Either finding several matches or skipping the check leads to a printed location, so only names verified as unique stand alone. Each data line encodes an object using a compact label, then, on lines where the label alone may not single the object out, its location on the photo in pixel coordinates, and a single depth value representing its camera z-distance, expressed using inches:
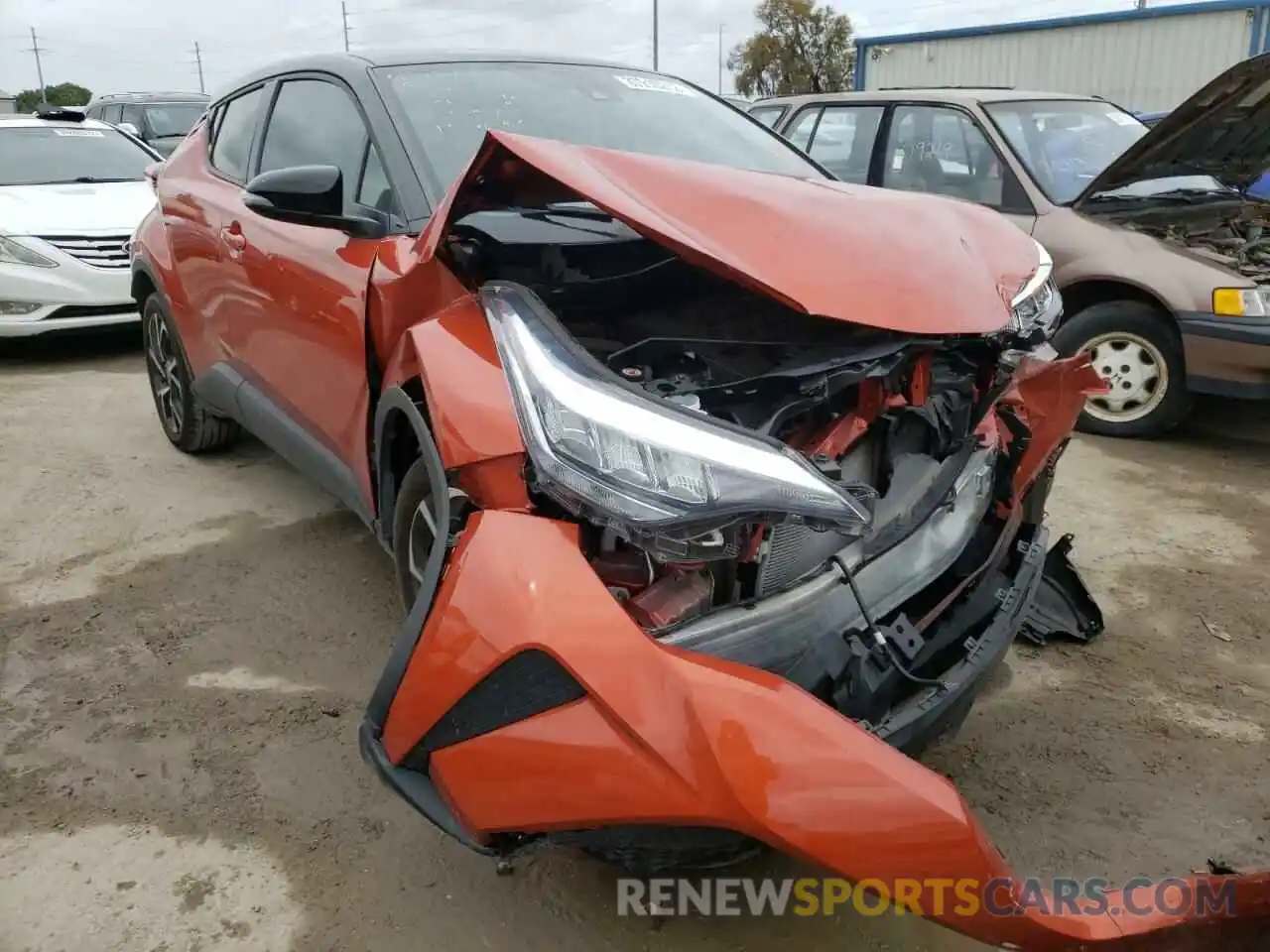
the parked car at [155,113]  486.3
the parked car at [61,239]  252.8
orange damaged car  57.7
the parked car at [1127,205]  176.6
